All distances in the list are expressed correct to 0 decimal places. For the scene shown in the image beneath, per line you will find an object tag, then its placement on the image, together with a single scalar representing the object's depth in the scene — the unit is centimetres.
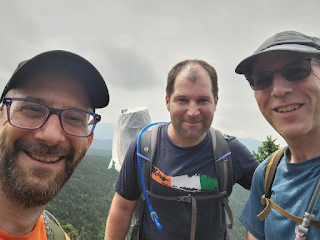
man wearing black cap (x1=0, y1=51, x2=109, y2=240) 36
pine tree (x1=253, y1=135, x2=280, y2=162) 686
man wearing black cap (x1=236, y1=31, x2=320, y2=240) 40
